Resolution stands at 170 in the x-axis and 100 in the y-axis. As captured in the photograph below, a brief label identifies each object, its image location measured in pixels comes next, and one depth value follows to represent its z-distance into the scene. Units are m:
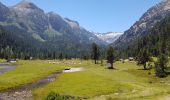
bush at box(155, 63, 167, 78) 52.08
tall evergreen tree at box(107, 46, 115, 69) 76.99
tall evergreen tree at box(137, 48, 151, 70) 68.30
